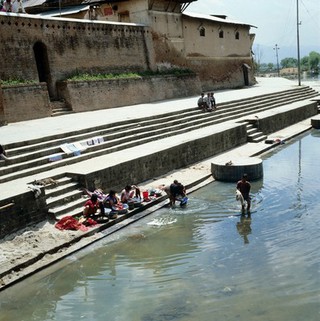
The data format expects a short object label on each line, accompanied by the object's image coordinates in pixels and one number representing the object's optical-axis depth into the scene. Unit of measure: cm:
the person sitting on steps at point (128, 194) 959
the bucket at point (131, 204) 958
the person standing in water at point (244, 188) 934
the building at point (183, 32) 2400
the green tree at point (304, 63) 11150
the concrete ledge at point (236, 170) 1191
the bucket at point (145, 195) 1012
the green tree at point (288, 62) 15325
